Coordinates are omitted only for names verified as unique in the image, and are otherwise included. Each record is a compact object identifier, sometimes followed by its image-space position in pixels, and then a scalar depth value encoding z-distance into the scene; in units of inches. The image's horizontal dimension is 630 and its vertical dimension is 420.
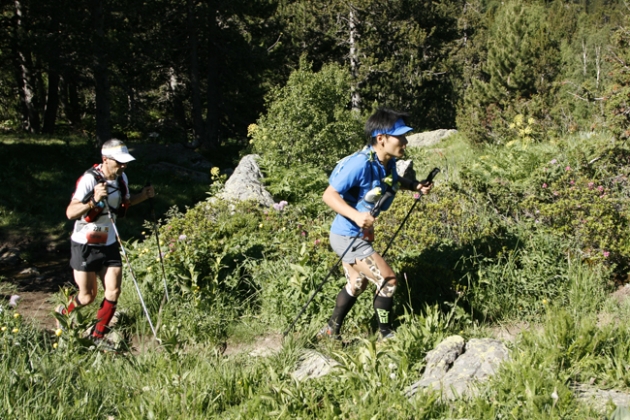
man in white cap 185.3
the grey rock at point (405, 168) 442.3
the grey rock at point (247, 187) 340.2
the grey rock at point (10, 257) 360.2
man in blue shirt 165.2
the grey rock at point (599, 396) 128.2
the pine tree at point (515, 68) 838.5
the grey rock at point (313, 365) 156.3
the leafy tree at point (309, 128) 417.4
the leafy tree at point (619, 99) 291.9
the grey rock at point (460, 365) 138.8
